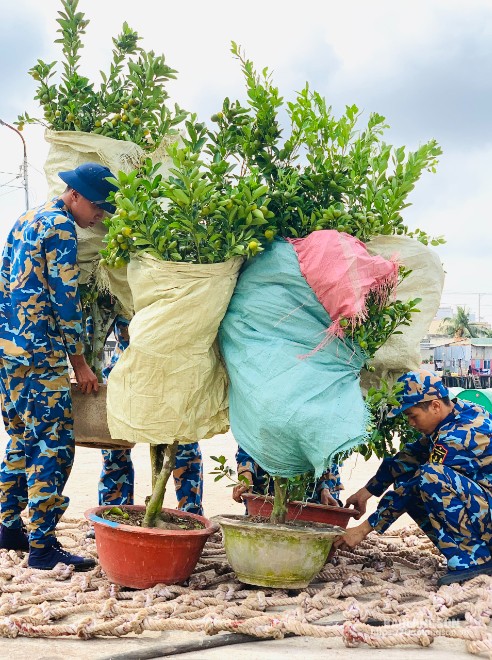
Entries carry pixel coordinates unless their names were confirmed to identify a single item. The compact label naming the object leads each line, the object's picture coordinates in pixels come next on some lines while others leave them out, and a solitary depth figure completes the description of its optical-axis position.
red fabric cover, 3.13
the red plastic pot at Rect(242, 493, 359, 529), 3.99
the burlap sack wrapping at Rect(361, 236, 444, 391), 3.58
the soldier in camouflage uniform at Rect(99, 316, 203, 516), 4.53
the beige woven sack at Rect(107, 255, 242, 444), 3.20
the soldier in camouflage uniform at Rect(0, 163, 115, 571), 3.74
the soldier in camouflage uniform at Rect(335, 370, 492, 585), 3.46
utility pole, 19.57
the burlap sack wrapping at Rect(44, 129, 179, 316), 4.05
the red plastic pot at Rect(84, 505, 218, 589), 3.29
